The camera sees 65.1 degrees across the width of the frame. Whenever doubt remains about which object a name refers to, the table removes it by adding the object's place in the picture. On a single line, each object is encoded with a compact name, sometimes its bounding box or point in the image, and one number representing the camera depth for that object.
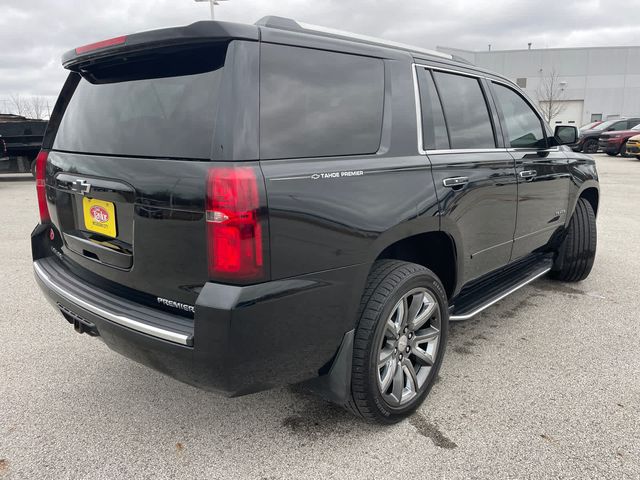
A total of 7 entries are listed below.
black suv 1.91
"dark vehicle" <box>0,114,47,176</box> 13.16
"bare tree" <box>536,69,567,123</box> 49.00
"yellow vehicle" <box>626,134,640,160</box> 18.29
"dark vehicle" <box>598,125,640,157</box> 20.95
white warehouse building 49.62
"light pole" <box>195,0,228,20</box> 16.16
